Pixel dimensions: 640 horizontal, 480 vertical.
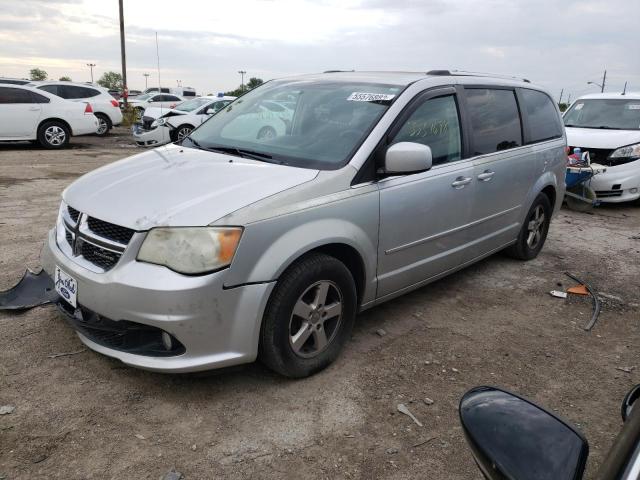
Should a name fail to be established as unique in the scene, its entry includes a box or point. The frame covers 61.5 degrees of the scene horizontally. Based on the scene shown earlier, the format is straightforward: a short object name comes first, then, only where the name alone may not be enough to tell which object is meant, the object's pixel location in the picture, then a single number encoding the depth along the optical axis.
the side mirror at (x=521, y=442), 1.12
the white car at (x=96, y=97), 15.10
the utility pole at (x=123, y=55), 21.16
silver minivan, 2.55
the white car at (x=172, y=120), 14.13
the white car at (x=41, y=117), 12.27
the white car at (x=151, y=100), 25.15
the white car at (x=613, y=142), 7.95
